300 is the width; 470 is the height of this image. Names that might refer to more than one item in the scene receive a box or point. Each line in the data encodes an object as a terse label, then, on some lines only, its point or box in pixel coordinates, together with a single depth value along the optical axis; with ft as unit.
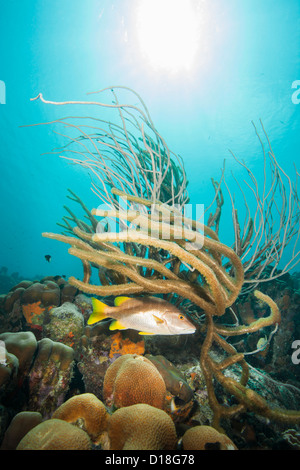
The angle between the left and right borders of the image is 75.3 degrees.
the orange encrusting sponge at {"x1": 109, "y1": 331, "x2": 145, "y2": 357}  2.69
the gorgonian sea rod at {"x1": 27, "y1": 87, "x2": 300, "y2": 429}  1.56
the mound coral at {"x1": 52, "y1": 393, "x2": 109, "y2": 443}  1.68
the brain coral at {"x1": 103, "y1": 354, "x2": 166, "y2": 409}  1.81
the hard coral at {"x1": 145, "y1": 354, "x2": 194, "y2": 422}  2.00
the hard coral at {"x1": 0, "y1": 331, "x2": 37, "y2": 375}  2.36
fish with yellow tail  1.98
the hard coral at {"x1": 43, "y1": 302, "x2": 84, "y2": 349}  3.24
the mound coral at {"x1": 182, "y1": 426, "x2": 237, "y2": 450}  1.51
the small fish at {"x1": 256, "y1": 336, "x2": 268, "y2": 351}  3.69
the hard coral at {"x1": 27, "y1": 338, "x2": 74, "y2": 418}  2.36
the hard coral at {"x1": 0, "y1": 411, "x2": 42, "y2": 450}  1.71
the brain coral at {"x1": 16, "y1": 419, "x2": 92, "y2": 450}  1.33
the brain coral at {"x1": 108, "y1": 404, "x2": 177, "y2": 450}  1.39
